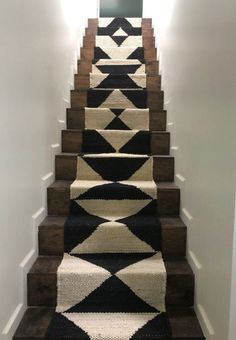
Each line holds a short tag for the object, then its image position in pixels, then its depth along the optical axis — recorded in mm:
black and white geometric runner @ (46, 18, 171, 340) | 1435
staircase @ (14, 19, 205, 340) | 1424
